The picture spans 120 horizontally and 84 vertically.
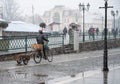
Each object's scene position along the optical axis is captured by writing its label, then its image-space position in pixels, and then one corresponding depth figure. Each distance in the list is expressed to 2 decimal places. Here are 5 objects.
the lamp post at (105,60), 16.32
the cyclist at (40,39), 20.22
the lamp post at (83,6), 41.66
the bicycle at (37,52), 19.83
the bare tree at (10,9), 91.75
